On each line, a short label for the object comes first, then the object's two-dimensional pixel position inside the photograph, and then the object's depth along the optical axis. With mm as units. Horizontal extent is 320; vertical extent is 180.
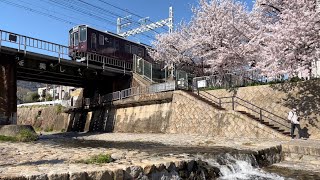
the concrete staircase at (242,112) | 12483
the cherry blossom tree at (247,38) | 11329
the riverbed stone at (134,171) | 5058
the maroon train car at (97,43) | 20423
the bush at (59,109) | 29451
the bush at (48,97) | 45919
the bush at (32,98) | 48522
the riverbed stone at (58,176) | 4159
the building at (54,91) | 47301
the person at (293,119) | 11187
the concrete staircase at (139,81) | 22338
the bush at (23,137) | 12412
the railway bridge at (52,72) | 16317
